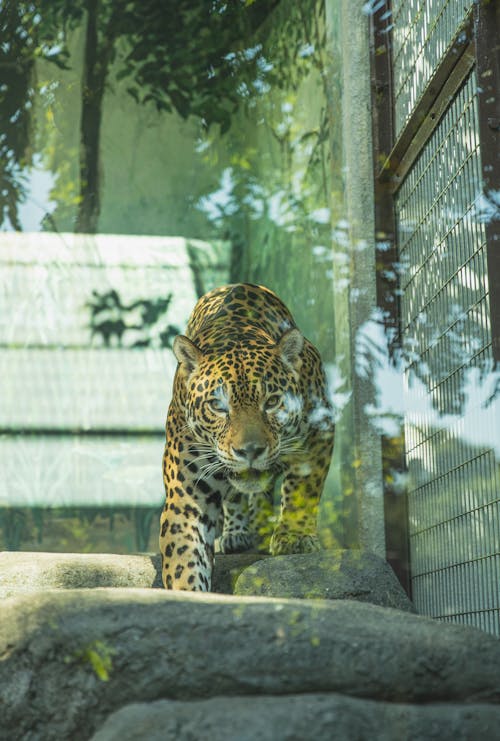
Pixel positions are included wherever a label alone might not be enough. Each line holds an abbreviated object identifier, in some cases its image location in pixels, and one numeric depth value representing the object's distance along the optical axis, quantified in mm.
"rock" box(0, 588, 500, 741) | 4254
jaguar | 7449
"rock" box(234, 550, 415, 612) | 7246
